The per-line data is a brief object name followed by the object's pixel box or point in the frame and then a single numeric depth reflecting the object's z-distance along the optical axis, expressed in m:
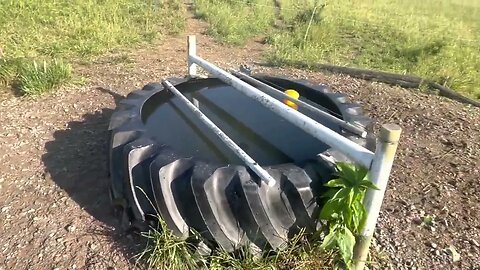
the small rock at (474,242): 2.49
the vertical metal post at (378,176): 1.55
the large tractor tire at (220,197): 1.94
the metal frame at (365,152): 1.57
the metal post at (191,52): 3.59
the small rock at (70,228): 2.44
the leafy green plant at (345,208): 1.73
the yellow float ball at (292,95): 2.84
